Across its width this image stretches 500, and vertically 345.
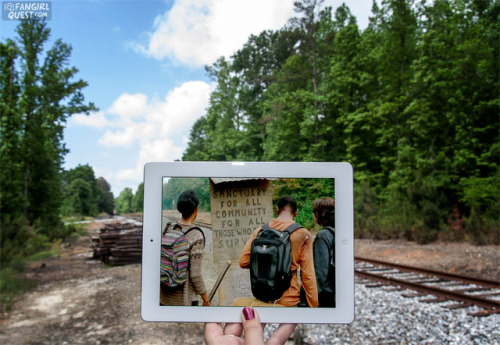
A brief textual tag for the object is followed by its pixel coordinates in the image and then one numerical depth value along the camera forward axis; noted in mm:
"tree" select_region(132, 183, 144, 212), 85962
